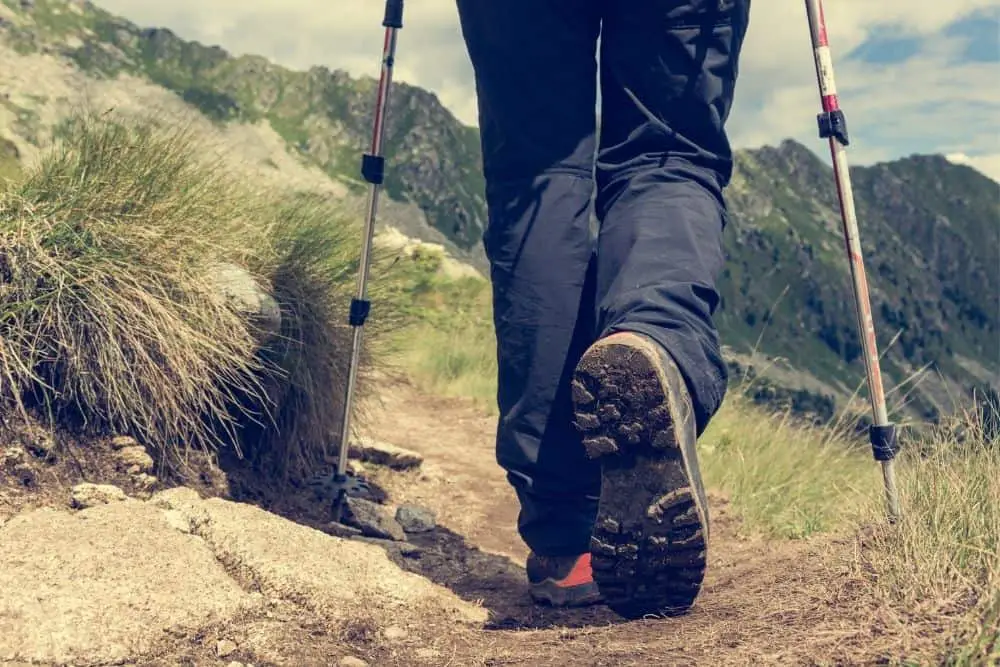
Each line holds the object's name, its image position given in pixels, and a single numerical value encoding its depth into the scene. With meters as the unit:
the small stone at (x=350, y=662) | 2.15
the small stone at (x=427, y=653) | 2.22
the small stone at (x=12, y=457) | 2.79
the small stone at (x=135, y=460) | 3.08
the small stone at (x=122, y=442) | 3.10
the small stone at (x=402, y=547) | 3.27
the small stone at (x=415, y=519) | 3.75
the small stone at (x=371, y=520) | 3.56
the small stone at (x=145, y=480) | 3.07
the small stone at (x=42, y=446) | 2.91
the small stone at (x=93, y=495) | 2.78
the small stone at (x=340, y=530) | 3.43
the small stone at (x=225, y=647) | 2.12
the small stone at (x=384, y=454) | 4.48
